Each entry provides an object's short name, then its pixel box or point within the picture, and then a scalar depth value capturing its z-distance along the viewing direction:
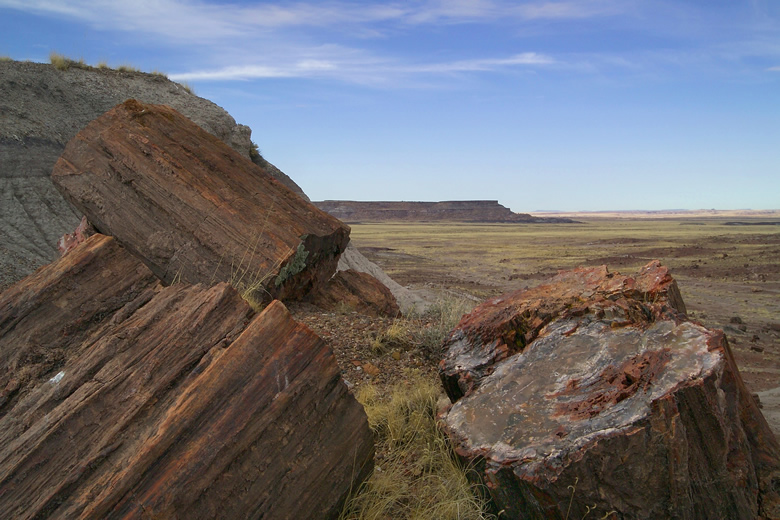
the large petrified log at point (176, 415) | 2.85
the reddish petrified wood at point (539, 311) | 3.99
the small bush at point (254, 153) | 16.05
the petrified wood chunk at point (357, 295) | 7.34
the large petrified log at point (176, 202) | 5.21
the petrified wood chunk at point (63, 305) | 3.59
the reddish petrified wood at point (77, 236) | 5.56
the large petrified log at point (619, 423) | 2.82
